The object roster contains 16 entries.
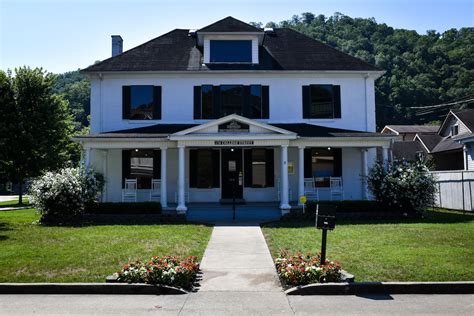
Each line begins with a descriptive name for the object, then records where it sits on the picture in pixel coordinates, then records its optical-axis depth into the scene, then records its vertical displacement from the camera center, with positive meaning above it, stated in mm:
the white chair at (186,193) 20812 -584
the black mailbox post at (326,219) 8500 -777
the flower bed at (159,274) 7695 -1662
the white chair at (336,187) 20425 -357
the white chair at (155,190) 20203 -416
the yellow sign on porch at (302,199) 16828 -763
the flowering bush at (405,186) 17062 -286
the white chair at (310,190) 20422 -487
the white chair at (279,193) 21125 -640
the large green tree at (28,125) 29469 +3977
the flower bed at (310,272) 7723 -1673
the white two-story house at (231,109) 21078 +3529
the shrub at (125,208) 17125 -1054
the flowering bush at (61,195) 16500 -498
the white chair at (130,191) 19641 -442
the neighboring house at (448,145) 27730 +3231
